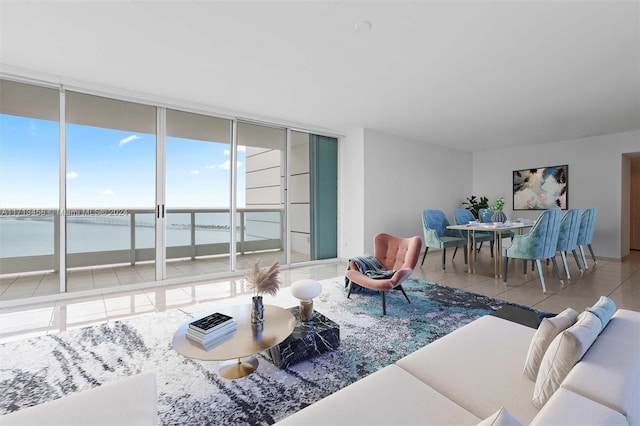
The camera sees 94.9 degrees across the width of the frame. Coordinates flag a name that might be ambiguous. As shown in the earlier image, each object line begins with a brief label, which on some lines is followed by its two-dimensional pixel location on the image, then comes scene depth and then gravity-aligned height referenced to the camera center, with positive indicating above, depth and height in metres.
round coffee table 1.67 -0.78
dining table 4.50 -0.39
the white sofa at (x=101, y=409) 0.97 -0.68
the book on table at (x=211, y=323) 1.81 -0.71
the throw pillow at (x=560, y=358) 1.07 -0.54
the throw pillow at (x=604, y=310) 1.29 -0.45
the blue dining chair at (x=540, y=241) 3.90 -0.40
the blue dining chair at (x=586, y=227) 5.12 -0.27
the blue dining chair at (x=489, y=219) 5.71 -0.13
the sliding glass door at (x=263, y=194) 5.26 +0.36
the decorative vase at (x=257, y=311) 2.04 -0.69
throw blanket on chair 3.43 -0.68
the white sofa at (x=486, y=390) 0.87 -0.70
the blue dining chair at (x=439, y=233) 5.17 -0.40
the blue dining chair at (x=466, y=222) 5.60 -0.20
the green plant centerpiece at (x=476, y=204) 7.29 +0.23
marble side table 2.05 -0.94
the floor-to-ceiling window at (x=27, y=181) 3.43 +0.40
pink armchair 3.09 -0.61
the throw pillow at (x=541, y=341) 1.24 -0.55
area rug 1.68 -1.08
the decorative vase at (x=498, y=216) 5.20 -0.07
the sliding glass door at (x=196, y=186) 4.49 +0.44
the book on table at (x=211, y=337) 1.74 -0.76
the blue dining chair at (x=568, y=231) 4.45 -0.29
